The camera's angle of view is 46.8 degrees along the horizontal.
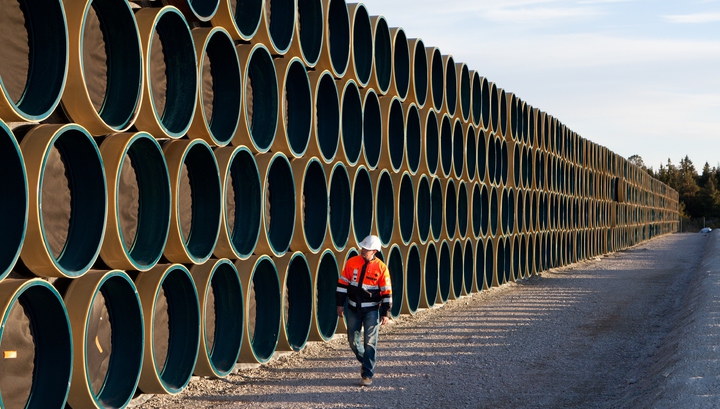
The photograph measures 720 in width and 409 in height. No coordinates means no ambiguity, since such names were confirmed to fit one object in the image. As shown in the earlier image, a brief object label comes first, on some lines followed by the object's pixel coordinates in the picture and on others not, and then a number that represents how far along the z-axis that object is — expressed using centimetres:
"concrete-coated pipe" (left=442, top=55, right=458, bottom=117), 1548
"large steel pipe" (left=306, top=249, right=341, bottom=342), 1062
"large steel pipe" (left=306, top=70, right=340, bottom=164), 1041
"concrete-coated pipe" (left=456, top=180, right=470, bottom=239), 1638
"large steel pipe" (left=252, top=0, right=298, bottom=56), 923
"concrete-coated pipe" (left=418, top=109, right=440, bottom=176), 1400
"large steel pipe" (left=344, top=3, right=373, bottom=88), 1167
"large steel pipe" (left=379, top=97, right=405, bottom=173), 1231
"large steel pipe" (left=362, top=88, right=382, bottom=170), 1220
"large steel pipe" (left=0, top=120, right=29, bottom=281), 495
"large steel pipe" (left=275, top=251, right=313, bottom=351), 980
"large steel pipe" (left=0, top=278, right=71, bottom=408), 533
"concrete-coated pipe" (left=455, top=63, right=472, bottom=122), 1631
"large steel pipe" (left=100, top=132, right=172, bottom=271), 634
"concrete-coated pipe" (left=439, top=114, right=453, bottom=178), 1545
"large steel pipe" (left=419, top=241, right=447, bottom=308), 1417
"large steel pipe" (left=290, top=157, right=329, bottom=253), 1000
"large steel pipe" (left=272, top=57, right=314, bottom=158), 956
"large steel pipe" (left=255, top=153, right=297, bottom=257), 917
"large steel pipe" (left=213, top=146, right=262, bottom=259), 831
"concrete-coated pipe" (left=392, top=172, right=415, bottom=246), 1285
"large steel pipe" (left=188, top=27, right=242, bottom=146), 794
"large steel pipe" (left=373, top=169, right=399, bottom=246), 1245
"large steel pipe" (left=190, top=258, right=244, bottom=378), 811
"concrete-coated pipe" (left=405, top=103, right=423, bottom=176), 1360
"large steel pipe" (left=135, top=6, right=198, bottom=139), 708
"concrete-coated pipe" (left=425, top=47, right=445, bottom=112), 1462
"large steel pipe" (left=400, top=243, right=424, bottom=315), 1356
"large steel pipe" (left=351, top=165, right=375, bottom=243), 1166
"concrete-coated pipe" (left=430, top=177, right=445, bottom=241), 1487
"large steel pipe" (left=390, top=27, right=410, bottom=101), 1333
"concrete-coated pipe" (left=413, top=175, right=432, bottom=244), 1357
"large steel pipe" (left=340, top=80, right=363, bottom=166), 1114
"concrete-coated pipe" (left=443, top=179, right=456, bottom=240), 1516
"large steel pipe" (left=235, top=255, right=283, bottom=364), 895
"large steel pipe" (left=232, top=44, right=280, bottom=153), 875
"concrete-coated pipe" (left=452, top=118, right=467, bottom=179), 1586
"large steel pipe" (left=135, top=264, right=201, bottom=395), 722
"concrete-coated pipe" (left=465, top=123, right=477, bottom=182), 1686
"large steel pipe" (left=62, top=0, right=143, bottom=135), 612
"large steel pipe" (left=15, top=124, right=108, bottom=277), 545
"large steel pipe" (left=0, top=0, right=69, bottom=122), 530
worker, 812
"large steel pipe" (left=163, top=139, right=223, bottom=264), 750
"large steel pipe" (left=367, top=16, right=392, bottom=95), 1254
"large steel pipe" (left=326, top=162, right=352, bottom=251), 1077
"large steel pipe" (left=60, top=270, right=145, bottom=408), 616
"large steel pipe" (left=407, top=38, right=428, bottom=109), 1369
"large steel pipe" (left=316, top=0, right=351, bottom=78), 1074
